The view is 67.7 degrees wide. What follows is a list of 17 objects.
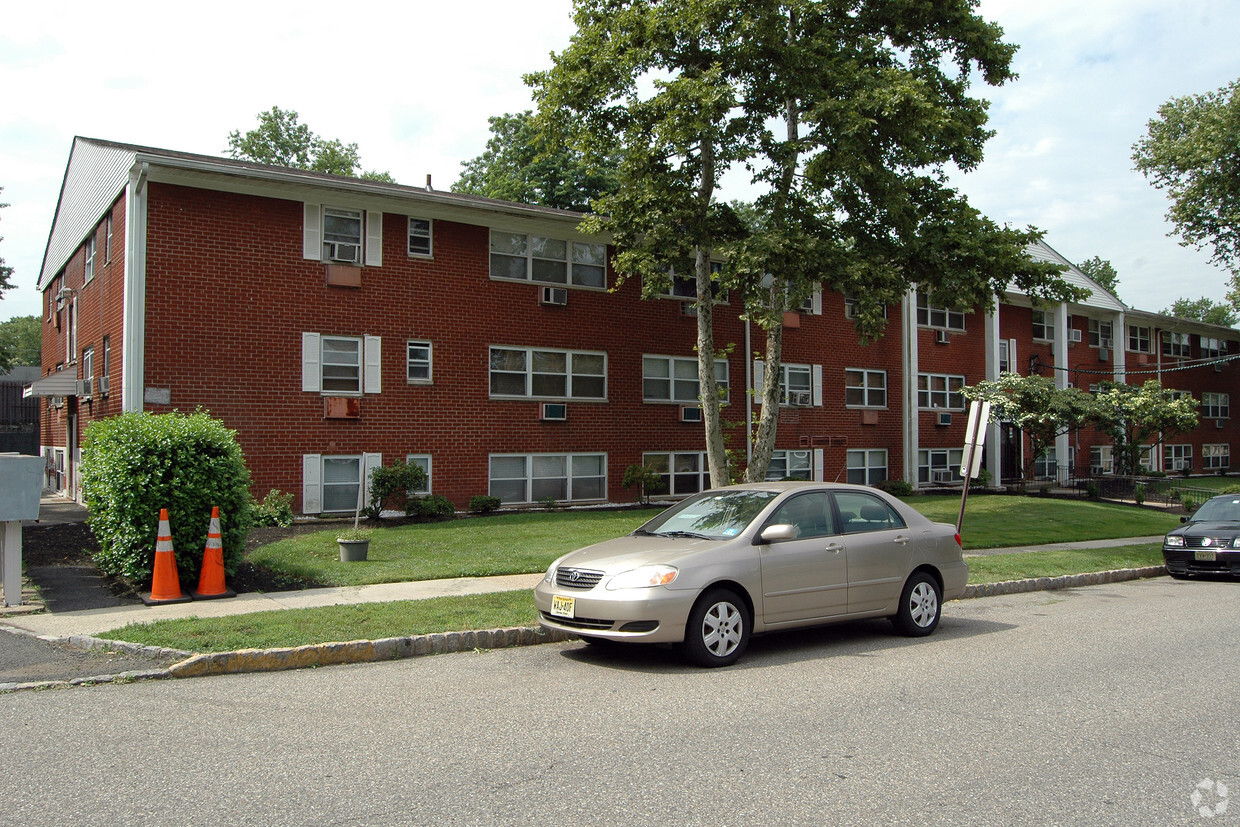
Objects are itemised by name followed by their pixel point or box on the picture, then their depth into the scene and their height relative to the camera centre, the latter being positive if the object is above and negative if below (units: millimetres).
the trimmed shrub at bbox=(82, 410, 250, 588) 9938 -351
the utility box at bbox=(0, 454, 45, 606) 9086 -465
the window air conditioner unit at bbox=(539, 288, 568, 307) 21406 +3695
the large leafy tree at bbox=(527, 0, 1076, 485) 16344 +5867
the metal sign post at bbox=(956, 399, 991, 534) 12875 +241
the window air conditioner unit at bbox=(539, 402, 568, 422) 21391 +1027
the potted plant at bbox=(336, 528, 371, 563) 12375 -1237
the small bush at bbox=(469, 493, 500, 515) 19578 -1016
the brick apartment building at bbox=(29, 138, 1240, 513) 17312 +2497
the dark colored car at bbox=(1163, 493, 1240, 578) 13945 -1400
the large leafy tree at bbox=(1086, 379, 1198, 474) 29625 +1321
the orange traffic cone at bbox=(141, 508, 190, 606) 9500 -1204
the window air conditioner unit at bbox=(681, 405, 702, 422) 23859 +1094
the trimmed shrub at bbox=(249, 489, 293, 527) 16656 -994
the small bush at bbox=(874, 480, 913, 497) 26969 -957
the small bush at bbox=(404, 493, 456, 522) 18422 -1043
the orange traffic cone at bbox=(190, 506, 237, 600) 9805 -1195
